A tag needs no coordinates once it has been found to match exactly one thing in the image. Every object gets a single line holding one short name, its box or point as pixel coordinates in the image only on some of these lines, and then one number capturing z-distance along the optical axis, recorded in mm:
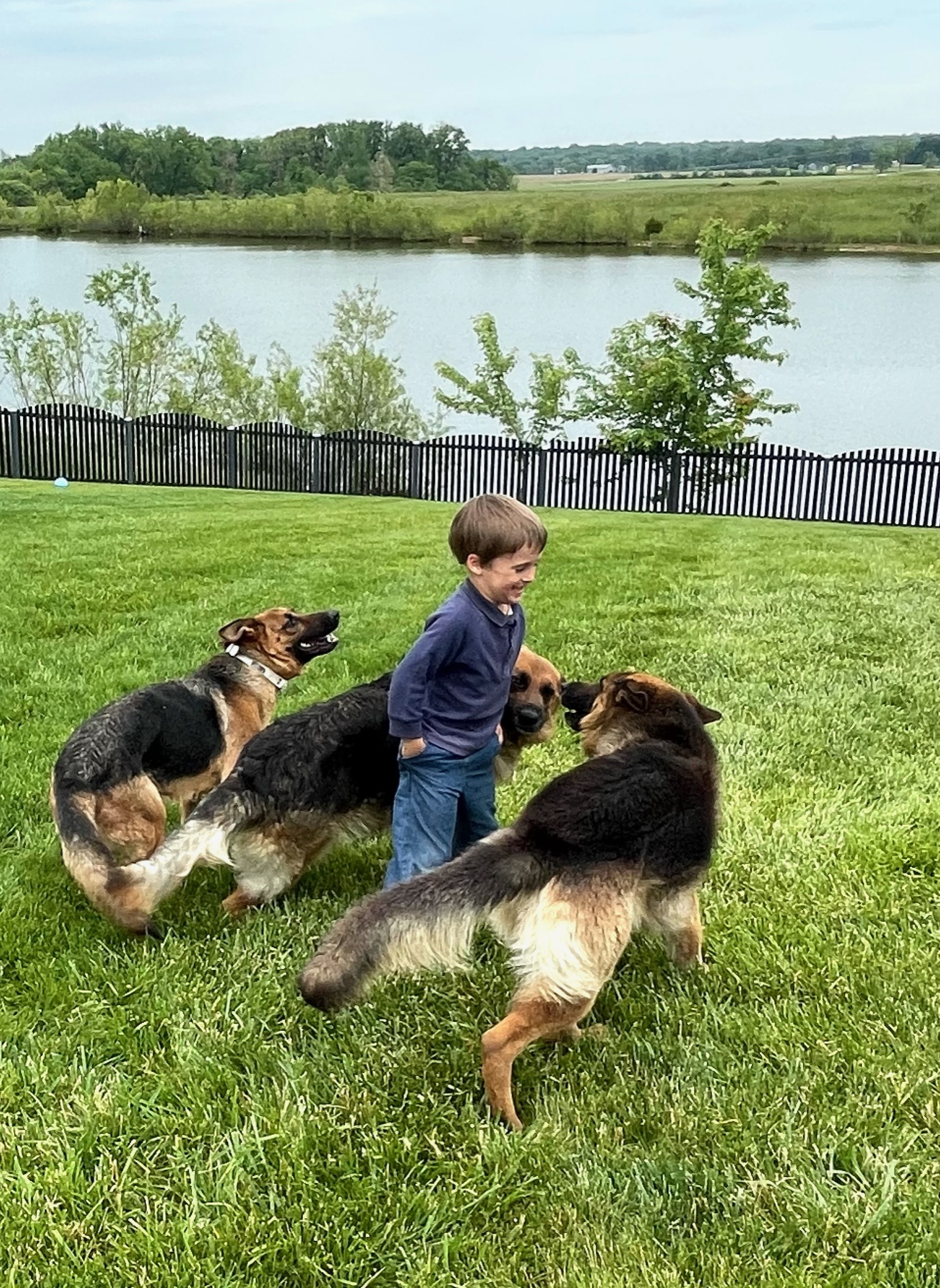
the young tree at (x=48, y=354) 31172
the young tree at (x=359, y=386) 30219
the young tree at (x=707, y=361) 23375
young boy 3365
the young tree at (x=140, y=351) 31172
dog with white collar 3406
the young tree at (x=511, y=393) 27125
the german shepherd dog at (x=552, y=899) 2691
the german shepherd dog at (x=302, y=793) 3492
